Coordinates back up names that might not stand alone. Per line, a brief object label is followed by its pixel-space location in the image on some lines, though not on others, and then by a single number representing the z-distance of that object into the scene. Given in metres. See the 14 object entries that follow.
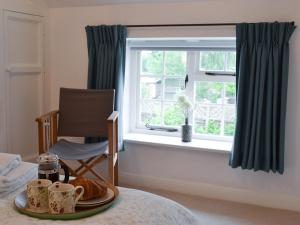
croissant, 1.07
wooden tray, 0.98
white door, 2.44
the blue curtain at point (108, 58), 2.47
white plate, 1.04
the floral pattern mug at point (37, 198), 1.01
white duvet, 0.97
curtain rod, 2.25
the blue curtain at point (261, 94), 2.09
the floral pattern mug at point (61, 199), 0.98
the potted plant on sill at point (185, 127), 2.50
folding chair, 2.31
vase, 2.50
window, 2.51
